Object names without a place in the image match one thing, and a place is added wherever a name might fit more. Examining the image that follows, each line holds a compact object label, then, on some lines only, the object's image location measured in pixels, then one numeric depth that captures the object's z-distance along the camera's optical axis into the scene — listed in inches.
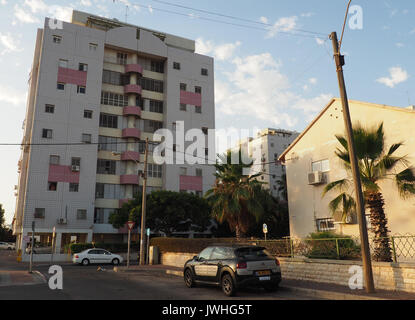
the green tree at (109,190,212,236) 1451.8
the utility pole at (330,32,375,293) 405.4
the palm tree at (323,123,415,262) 511.3
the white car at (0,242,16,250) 2578.2
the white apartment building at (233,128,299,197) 3265.3
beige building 677.3
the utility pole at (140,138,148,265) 952.6
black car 424.8
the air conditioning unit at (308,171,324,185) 829.2
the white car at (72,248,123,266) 1122.7
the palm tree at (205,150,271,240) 1070.4
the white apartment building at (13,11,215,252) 1632.6
